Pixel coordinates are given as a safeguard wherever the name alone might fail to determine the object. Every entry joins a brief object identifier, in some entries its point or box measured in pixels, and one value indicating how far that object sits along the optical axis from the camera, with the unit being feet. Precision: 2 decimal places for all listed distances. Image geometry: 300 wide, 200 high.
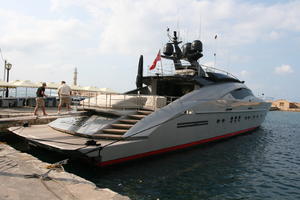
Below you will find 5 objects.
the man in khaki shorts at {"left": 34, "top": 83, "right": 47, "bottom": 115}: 39.88
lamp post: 75.46
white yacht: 27.30
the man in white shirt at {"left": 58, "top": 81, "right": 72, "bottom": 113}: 38.27
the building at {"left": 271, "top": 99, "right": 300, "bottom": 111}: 305.24
